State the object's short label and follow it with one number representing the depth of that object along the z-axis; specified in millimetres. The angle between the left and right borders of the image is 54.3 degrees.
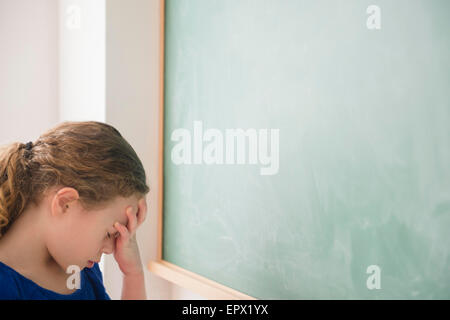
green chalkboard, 794
